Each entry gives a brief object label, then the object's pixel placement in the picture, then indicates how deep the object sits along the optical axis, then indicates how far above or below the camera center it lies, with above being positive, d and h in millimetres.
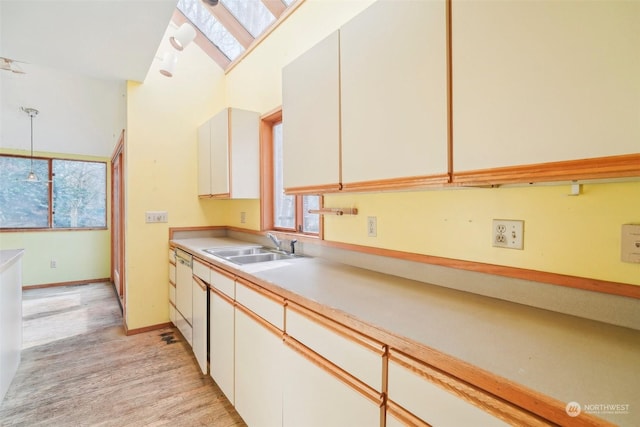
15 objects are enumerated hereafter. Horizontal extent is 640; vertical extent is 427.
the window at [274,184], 2639 +255
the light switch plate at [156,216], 2979 -46
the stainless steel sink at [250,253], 2252 -341
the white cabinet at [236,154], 2596 +516
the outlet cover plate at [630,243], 849 -96
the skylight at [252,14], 2627 +1816
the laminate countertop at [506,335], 598 -351
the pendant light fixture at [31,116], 3568 +1207
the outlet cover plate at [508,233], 1088 -87
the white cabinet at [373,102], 1024 +461
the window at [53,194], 4383 +281
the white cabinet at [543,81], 667 +337
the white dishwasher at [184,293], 2433 -713
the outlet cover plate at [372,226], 1666 -86
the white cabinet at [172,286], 2895 -749
